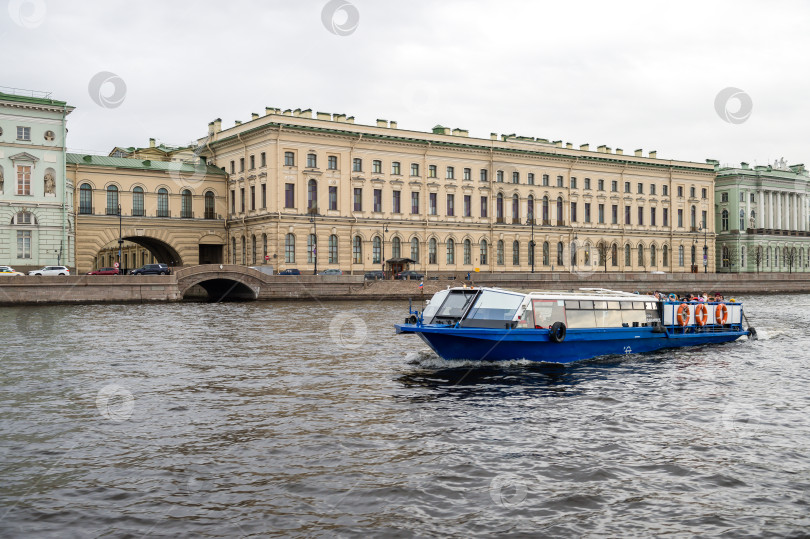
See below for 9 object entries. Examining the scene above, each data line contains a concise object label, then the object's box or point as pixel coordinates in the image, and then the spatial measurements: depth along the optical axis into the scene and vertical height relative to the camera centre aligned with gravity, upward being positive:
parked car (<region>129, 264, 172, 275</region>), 56.56 +0.59
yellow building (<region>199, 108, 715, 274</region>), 67.38 +7.35
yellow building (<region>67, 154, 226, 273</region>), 63.22 +6.02
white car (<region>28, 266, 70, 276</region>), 50.55 +0.54
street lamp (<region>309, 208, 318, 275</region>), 65.50 +4.81
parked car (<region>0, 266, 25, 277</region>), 49.19 +0.54
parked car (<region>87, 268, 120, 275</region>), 56.86 +0.55
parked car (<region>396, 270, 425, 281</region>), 64.38 +0.07
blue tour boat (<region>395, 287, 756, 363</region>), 21.47 -1.43
